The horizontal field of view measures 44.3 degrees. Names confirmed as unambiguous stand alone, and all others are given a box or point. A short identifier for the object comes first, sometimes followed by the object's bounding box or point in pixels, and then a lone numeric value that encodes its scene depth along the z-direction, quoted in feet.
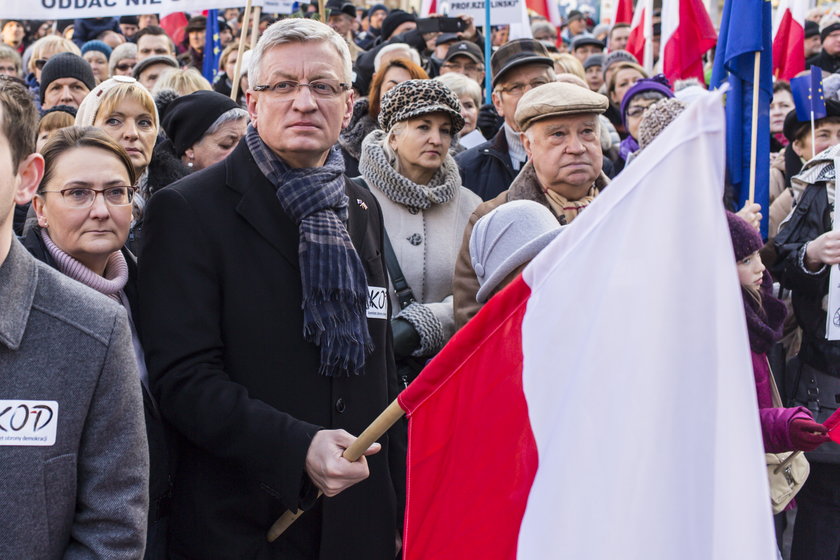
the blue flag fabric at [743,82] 17.26
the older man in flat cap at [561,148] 12.79
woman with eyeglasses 9.64
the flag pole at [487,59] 25.68
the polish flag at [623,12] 39.17
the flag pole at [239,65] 18.50
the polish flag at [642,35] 31.45
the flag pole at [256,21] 19.63
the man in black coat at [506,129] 17.35
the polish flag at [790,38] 25.25
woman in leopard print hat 12.97
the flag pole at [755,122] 16.36
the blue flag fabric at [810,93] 18.05
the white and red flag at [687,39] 24.98
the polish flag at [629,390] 5.69
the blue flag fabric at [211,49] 31.32
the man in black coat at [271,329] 8.64
